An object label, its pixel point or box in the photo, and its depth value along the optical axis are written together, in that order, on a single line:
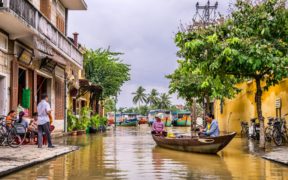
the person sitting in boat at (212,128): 15.70
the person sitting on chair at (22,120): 16.81
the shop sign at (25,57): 19.55
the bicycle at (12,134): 15.44
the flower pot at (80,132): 30.27
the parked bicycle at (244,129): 27.03
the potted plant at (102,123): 39.95
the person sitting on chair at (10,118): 15.65
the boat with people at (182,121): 73.88
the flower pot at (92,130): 34.76
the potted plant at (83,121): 31.48
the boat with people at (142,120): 87.01
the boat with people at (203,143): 14.81
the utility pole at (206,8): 32.48
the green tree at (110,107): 99.69
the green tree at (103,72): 42.66
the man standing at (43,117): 15.78
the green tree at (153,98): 129.12
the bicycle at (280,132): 18.75
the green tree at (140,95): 131.62
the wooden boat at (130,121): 75.94
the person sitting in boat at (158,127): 21.27
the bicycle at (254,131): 23.77
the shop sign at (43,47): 19.39
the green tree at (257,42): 15.38
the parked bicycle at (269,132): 20.60
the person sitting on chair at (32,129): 17.36
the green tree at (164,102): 126.19
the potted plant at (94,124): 34.84
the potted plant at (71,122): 29.35
